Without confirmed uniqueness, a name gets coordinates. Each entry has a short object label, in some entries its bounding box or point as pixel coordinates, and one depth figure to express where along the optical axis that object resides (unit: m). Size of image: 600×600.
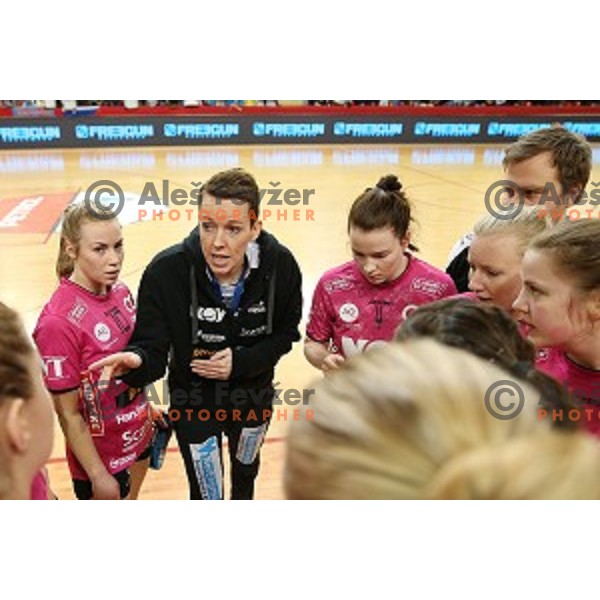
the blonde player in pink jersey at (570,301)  1.26
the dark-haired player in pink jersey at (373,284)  1.74
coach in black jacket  1.71
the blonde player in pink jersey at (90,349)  1.63
